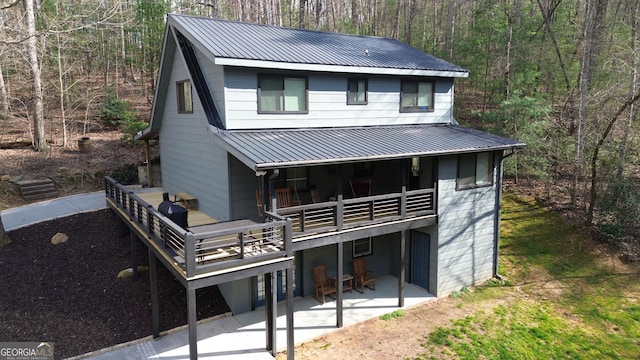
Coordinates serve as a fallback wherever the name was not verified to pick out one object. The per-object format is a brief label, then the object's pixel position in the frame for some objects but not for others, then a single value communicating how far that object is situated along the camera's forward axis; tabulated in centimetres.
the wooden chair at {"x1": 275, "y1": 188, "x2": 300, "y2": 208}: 1097
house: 963
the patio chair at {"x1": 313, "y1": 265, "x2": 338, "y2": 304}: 1192
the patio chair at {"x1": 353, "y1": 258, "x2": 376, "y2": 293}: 1279
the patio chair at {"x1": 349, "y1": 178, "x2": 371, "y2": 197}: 1261
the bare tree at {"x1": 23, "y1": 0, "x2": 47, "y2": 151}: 1986
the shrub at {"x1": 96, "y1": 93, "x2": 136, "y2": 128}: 2533
